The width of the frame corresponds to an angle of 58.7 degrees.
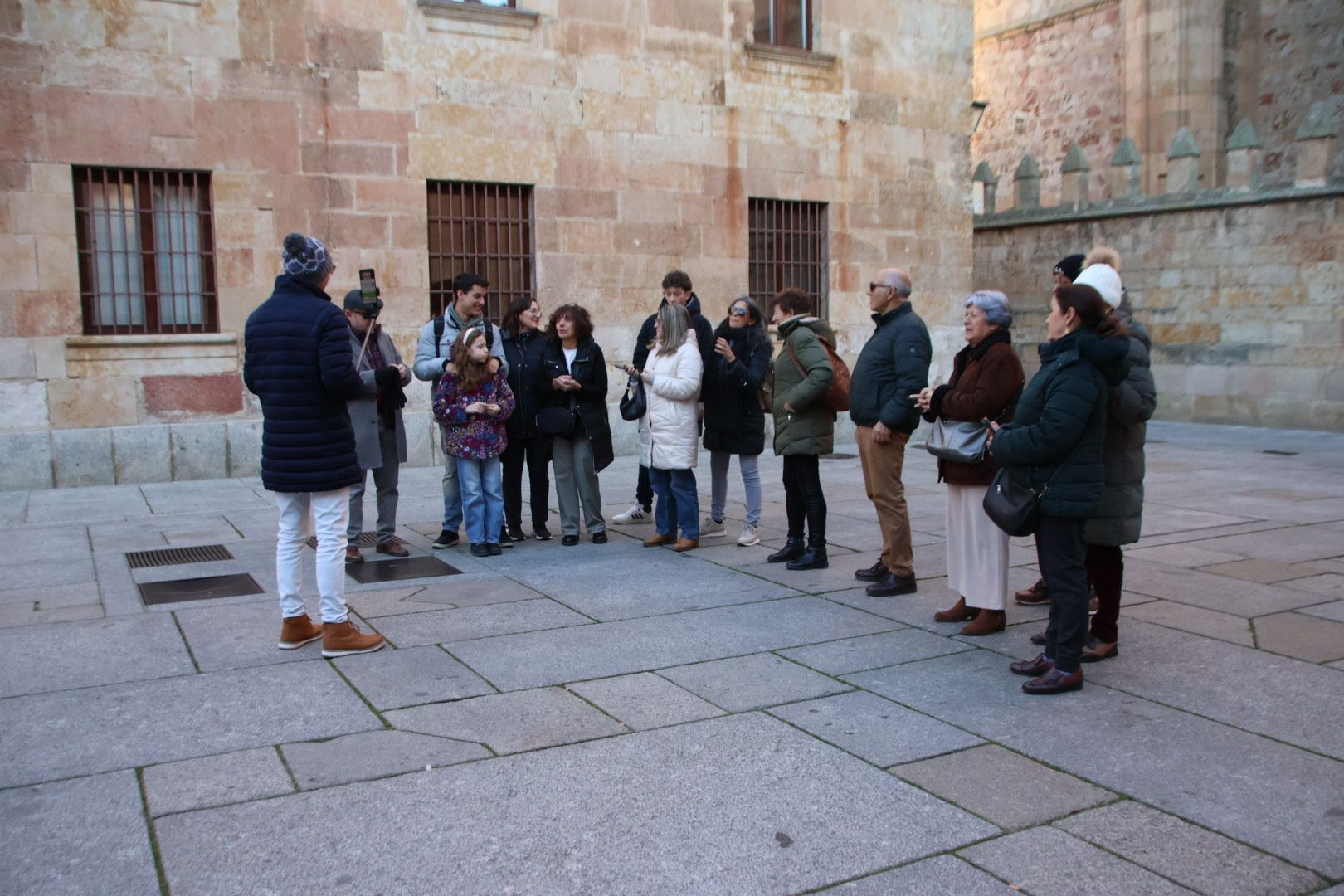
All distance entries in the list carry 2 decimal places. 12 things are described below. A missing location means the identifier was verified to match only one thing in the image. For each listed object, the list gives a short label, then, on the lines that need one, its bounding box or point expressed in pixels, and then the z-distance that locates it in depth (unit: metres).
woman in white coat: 7.90
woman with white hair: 5.67
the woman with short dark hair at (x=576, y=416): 8.26
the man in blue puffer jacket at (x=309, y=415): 5.39
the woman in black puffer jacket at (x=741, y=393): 7.98
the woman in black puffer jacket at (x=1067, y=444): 4.85
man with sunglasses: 6.41
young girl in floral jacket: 7.79
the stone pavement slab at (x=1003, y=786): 3.77
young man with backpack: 7.97
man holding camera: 7.70
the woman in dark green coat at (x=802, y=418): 7.27
